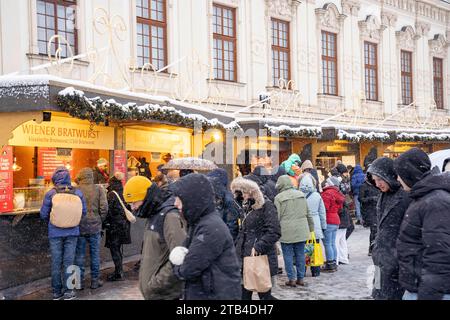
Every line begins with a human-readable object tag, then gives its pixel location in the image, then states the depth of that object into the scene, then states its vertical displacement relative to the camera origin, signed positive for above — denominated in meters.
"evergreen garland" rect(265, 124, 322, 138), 15.00 +0.77
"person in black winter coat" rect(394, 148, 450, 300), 3.63 -0.50
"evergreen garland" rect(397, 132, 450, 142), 20.58 +0.77
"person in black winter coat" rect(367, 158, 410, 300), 4.44 -0.56
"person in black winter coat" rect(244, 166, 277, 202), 8.33 -0.31
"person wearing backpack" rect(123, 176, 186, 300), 4.30 -0.63
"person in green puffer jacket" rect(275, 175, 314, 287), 8.08 -0.90
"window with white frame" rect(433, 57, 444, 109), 27.58 +3.65
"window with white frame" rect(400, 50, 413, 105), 25.42 +3.67
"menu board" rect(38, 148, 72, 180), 10.14 +0.06
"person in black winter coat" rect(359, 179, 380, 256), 10.67 -0.82
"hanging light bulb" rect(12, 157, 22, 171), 9.95 -0.06
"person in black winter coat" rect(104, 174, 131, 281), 8.83 -1.08
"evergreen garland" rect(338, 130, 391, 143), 17.66 +0.71
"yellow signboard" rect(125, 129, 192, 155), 11.73 +0.47
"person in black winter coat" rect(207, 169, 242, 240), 7.15 -0.56
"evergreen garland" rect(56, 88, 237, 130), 8.15 +0.86
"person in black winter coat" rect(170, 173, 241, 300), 3.92 -0.63
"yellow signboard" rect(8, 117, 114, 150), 9.05 +0.49
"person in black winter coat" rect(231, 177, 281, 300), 6.44 -0.80
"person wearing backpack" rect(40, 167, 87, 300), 7.68 -0.81
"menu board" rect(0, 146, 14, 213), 8.40 -0.23
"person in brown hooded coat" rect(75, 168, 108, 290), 8.42 -0.82
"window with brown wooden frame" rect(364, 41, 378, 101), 23.34 +3.65
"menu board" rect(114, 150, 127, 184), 11.09 +0.02
